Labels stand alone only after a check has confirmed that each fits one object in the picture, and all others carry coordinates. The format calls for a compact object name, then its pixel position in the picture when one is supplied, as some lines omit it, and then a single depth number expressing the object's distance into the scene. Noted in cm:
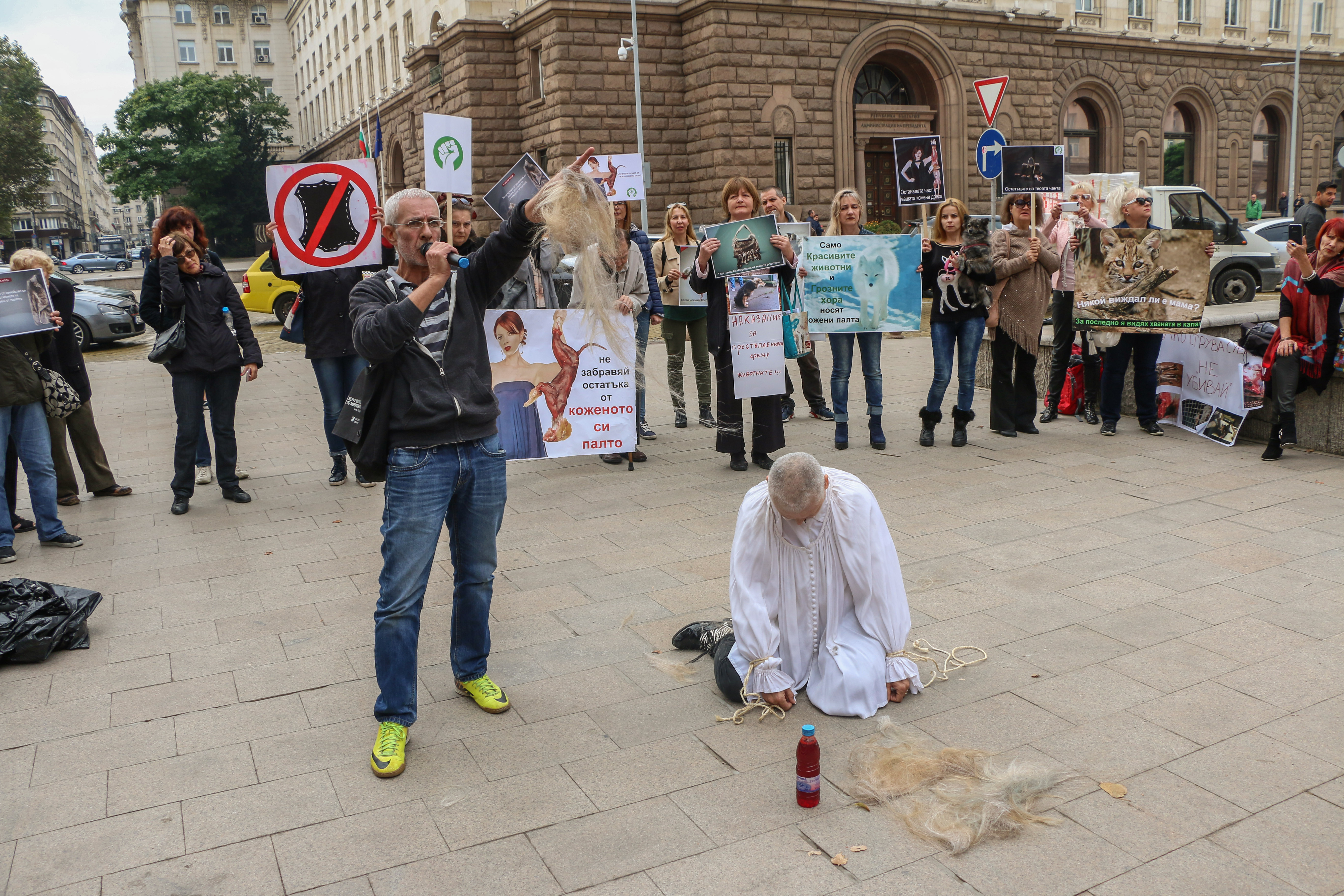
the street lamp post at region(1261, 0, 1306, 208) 3575
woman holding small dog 857
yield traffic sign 1167
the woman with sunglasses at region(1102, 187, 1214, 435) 895
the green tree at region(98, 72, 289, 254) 6231
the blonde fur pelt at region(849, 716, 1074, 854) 326
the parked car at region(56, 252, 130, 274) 5994
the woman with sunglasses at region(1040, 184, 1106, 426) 941
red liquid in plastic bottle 336
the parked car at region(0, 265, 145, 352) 1953
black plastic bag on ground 486
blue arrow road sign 978
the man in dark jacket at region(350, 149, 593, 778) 374
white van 1730
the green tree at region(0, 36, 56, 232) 5369
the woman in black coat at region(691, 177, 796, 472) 802
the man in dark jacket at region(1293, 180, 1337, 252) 1410
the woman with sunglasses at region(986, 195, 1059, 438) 875
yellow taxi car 2106
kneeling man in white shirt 391
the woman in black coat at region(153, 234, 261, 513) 741
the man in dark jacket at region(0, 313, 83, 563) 670
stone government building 2567
